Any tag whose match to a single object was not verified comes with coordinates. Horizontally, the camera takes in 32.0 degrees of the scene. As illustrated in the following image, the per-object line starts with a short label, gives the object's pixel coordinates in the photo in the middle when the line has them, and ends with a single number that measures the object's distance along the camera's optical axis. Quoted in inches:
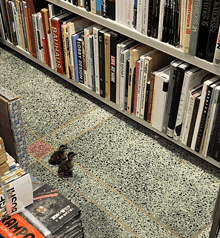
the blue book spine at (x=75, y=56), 90.8
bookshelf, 69.2
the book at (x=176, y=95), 72.4
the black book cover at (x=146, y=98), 80.9
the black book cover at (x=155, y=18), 70.7
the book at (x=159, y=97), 76.7
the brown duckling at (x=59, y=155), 79.0
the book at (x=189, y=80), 71.6
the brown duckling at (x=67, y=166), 76.6
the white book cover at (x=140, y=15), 73.5
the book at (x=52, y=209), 57.5
